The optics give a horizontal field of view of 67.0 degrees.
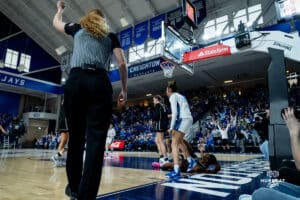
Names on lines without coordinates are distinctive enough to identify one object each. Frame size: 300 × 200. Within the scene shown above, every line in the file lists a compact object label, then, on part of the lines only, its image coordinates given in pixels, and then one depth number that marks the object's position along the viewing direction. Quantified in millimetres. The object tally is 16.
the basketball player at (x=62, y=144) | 4291
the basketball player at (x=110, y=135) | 8438
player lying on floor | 3553
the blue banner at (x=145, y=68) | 13148
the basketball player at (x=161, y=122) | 4715
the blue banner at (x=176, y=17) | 12297
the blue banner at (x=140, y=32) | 15102
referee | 1436
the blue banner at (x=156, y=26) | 13995
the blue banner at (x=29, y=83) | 15166
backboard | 7496
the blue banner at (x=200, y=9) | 11793
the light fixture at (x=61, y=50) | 18642
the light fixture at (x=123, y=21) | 16150
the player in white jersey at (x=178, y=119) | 3496
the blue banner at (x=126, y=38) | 16016
